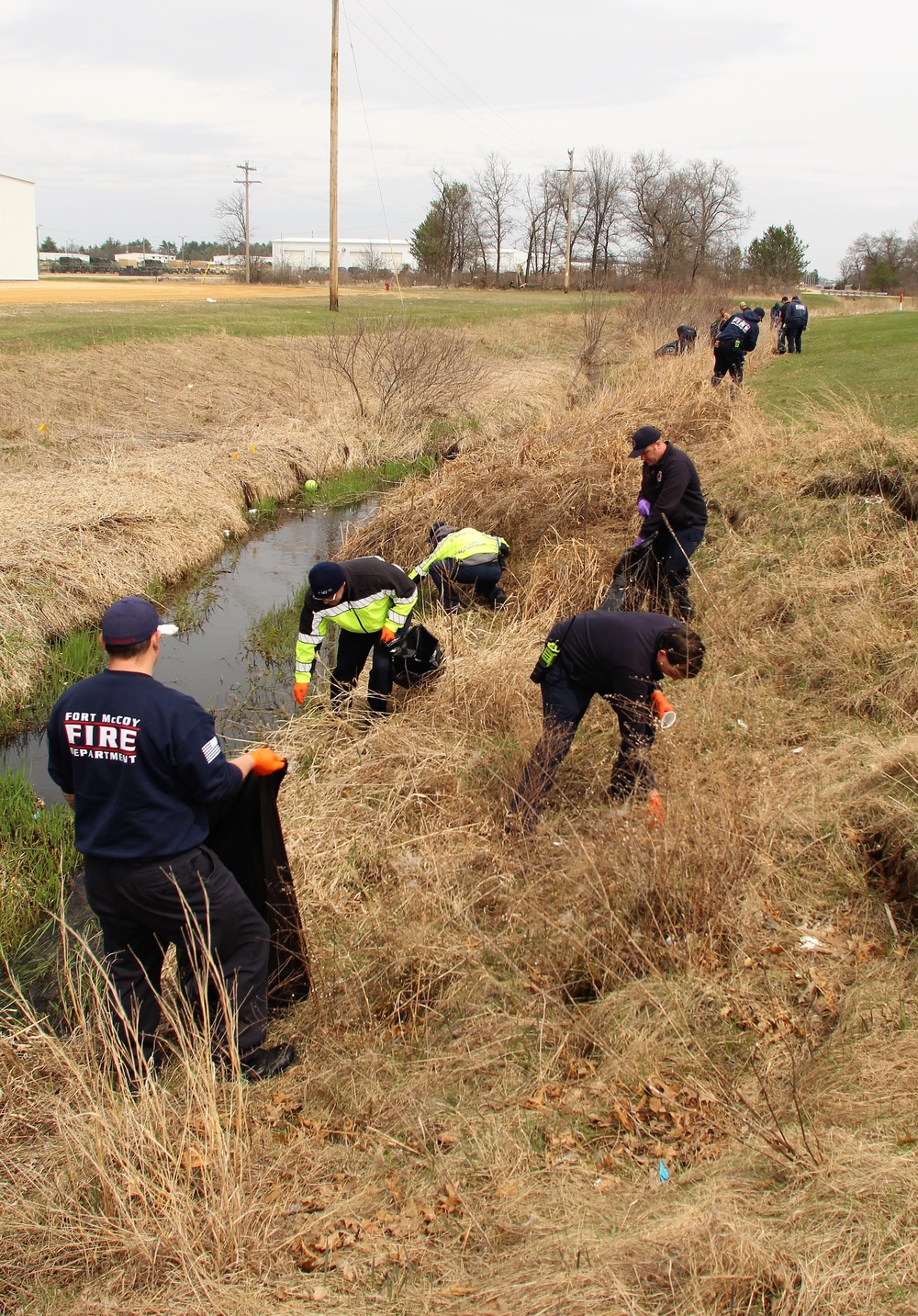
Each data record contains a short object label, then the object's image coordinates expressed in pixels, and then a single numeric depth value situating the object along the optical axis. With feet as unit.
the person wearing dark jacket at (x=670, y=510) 25.64
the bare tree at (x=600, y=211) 257.75
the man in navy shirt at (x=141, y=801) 10.79
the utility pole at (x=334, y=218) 88.89
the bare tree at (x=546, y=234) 272.10
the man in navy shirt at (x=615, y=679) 15.57
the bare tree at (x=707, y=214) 249.14
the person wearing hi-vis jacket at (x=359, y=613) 20.17
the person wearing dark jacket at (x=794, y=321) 80.69
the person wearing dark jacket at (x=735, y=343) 50.87
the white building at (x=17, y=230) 181.27
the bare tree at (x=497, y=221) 278.22
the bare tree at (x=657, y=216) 240.98
